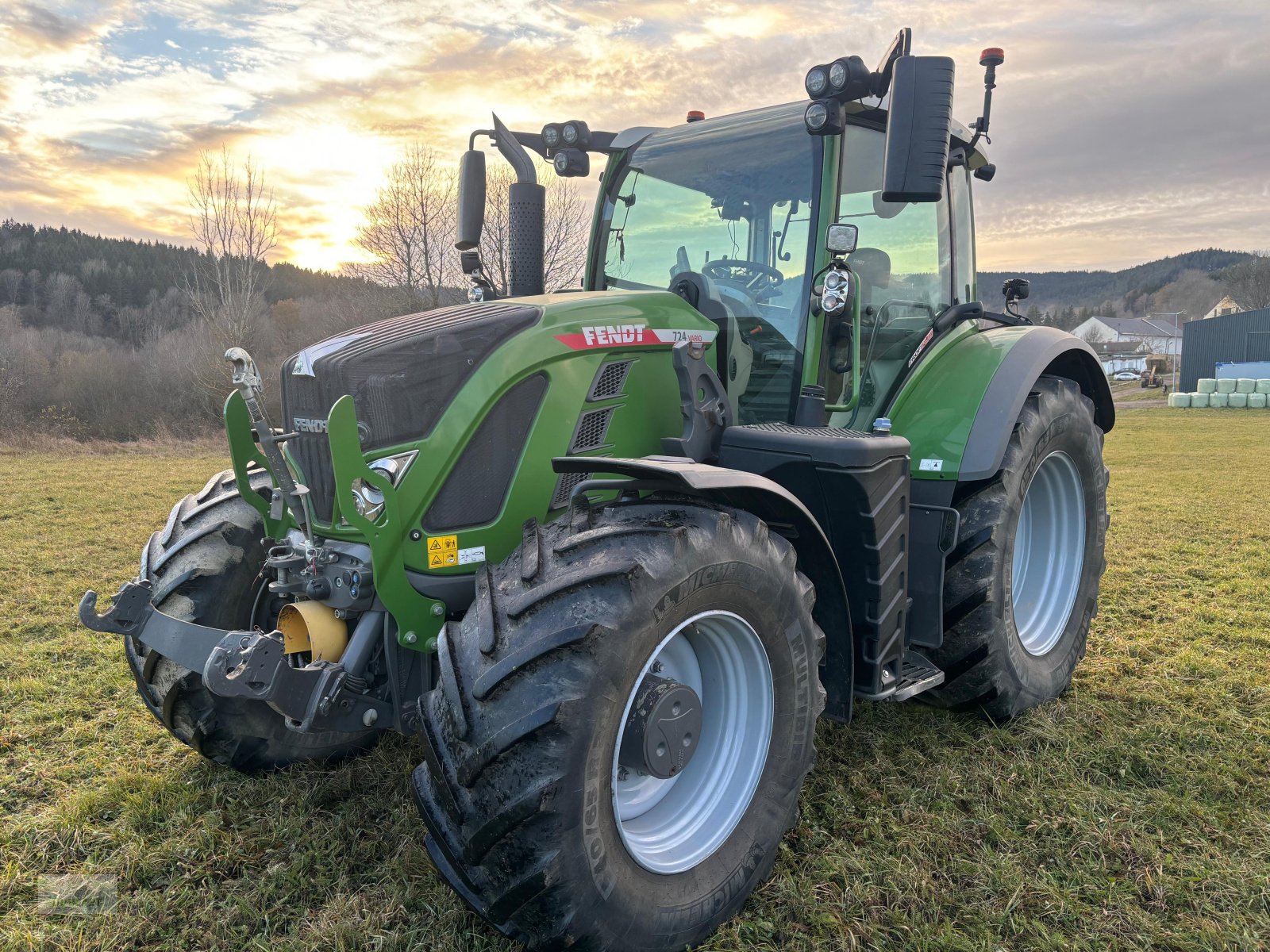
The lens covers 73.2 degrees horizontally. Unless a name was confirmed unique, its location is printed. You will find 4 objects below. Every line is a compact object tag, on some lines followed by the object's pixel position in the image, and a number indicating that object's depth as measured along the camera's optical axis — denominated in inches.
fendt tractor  81.0
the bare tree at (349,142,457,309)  995.9
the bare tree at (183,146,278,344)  987.9
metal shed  1616.6
